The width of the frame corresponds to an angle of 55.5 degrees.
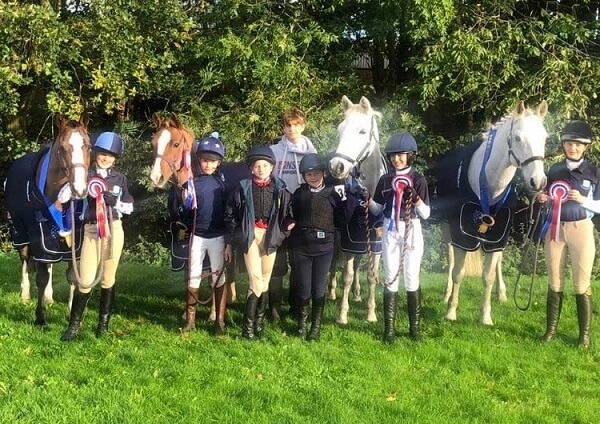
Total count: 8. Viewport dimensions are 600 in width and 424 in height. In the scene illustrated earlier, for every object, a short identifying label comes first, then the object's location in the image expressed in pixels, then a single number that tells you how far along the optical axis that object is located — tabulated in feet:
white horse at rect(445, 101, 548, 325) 15.74
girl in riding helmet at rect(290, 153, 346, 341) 16.72
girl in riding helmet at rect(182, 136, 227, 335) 17.01
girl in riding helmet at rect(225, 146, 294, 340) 16.20
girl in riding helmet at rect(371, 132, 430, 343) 15.89
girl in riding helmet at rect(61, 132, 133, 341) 15.87
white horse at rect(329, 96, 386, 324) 16.20
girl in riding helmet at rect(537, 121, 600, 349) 16.03
